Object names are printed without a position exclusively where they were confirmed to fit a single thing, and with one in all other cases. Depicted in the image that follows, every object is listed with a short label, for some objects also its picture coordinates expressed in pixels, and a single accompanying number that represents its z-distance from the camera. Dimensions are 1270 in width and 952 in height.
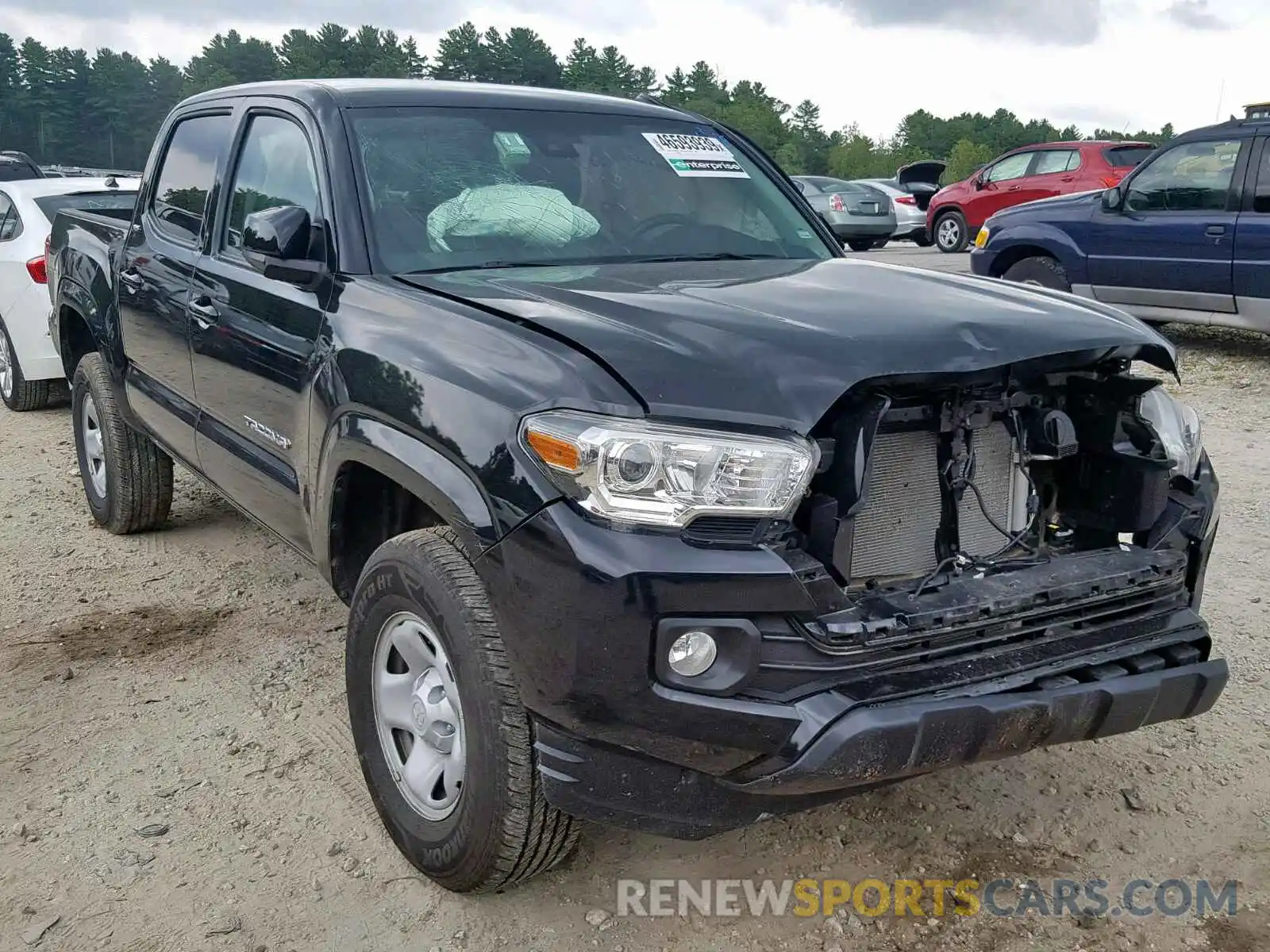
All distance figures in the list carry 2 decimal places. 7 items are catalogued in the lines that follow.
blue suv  8.27
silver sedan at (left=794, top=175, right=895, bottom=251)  19.17
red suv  15.05
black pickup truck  2.17
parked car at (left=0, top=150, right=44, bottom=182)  14.53
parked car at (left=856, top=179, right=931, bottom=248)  21.14
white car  7.40
